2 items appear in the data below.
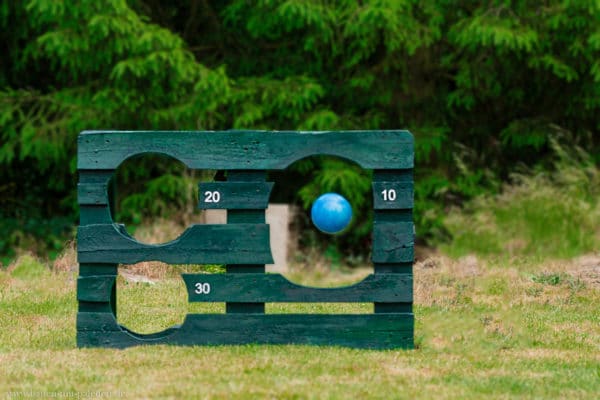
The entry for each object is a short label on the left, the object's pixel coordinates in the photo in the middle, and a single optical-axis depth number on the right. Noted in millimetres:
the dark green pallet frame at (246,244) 12734
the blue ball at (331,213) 14117
